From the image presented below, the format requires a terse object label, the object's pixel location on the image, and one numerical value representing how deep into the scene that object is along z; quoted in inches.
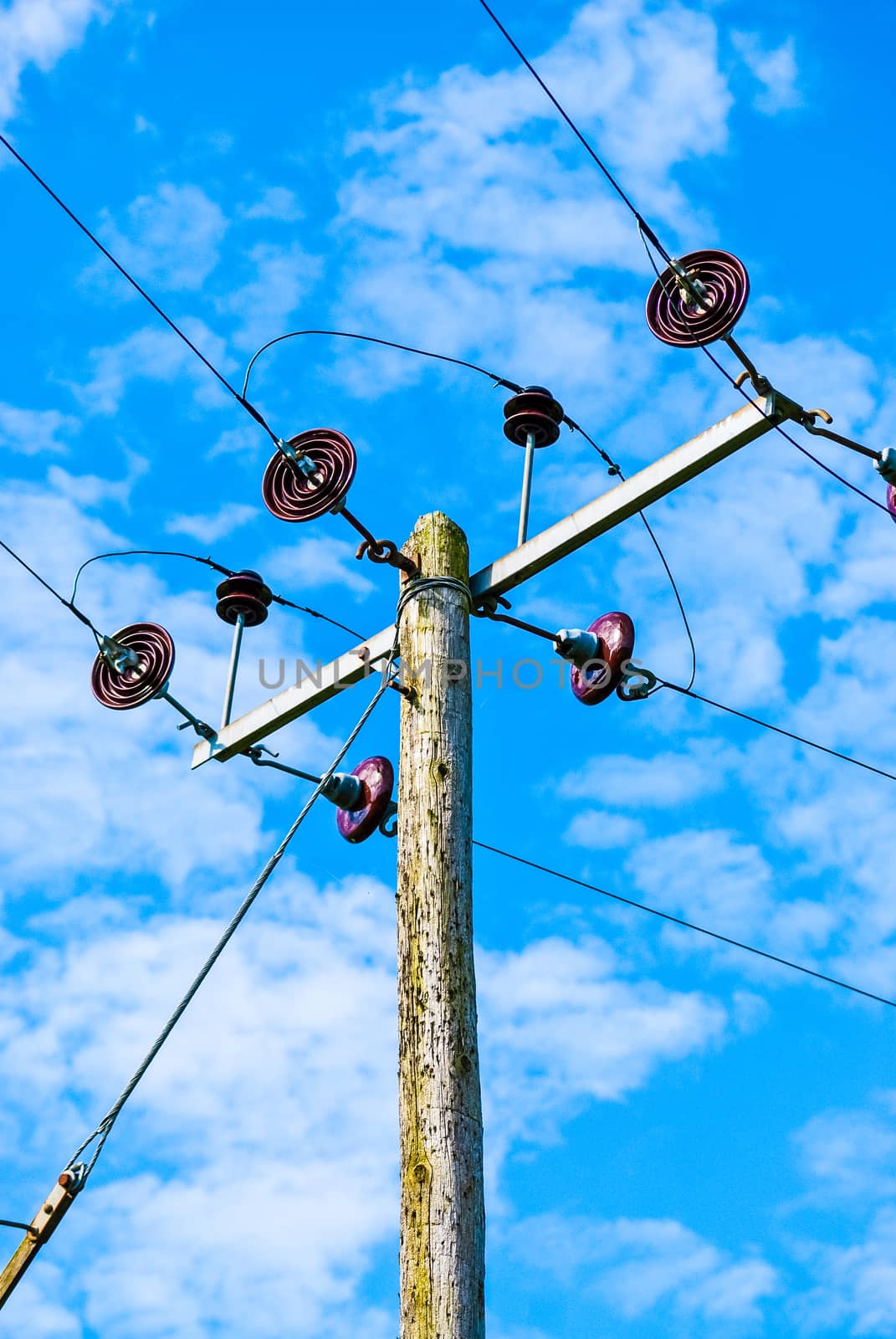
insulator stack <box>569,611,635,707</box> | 279.6
